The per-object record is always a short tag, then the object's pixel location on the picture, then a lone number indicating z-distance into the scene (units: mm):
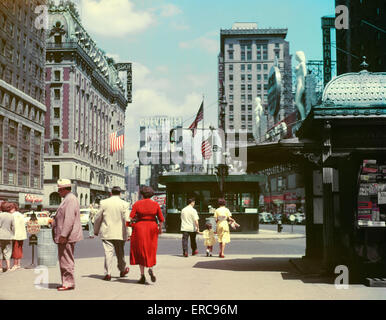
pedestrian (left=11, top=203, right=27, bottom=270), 13500
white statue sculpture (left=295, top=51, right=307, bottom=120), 65688
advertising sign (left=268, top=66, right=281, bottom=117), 74875
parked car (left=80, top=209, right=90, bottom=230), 41688
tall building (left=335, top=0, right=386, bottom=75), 45812
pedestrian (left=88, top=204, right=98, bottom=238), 29531
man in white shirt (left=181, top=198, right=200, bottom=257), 16984
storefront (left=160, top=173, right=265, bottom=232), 32688
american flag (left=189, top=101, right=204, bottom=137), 33625
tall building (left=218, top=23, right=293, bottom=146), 147000
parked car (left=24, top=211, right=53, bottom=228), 35388
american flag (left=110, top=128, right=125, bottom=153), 50000
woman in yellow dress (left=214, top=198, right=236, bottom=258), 16562
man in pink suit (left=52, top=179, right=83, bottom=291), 9359
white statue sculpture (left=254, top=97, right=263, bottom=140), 107319
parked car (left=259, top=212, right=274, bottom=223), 66250
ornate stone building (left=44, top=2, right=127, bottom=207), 80000
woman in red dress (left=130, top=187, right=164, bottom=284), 10148
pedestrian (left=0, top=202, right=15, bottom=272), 13164
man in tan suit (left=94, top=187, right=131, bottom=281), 10844
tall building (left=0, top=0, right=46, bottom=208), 58250
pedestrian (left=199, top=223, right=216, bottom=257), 16984
